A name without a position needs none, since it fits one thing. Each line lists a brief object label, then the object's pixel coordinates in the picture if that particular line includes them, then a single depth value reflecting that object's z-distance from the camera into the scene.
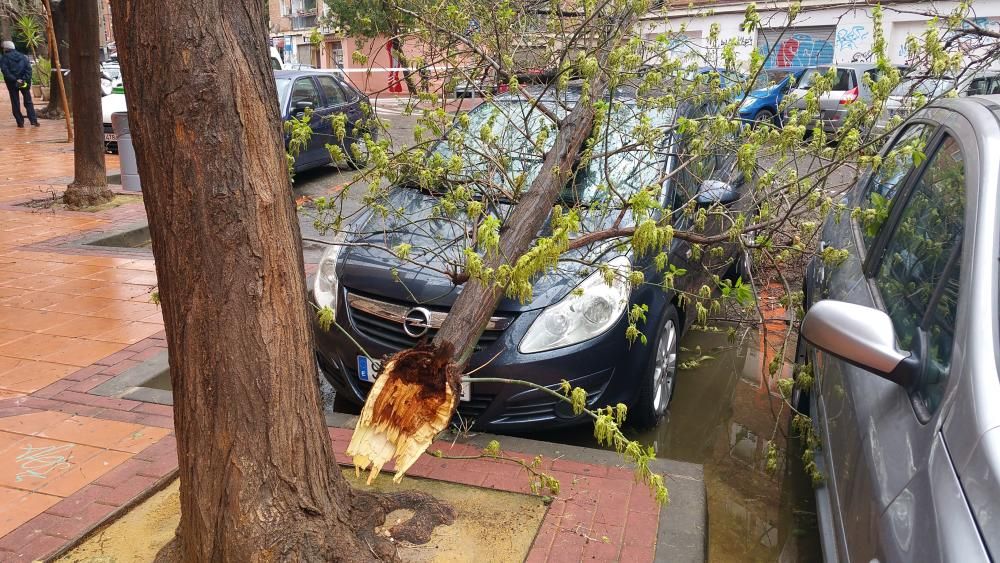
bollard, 10.35
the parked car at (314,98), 11.60
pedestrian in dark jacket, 18.09
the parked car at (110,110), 14.84
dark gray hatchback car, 3.77
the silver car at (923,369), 1.69
